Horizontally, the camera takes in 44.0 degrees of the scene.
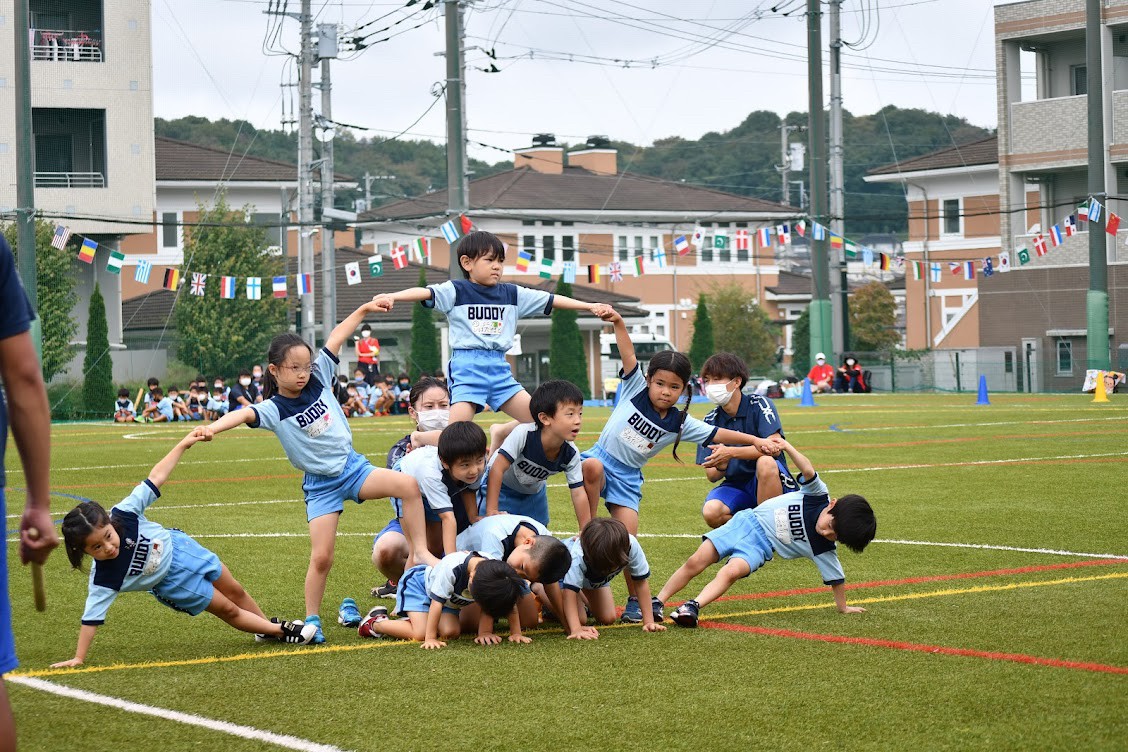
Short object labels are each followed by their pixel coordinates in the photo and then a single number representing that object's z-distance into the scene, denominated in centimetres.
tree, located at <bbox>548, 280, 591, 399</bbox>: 4874
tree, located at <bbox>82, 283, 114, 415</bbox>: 3803
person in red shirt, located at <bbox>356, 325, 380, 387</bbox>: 3781
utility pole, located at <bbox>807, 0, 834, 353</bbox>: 3784
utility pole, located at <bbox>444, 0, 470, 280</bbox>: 3259
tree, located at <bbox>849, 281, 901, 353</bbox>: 6950
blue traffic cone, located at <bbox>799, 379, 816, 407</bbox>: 3271
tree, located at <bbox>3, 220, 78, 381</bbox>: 4034
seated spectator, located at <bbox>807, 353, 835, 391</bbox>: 3838
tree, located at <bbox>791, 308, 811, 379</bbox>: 5553
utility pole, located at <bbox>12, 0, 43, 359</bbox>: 2584
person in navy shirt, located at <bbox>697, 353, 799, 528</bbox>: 959
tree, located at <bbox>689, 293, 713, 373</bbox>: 5212
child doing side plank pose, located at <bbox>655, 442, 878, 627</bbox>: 773
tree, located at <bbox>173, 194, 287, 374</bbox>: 4775
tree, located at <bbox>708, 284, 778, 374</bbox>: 6419
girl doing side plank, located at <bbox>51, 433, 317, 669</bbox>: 680
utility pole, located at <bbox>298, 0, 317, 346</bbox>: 3794
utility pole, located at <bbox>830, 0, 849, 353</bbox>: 4419
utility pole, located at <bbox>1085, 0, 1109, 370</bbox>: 3369
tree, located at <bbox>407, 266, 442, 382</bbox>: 4819
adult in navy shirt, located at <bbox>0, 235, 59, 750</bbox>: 372
